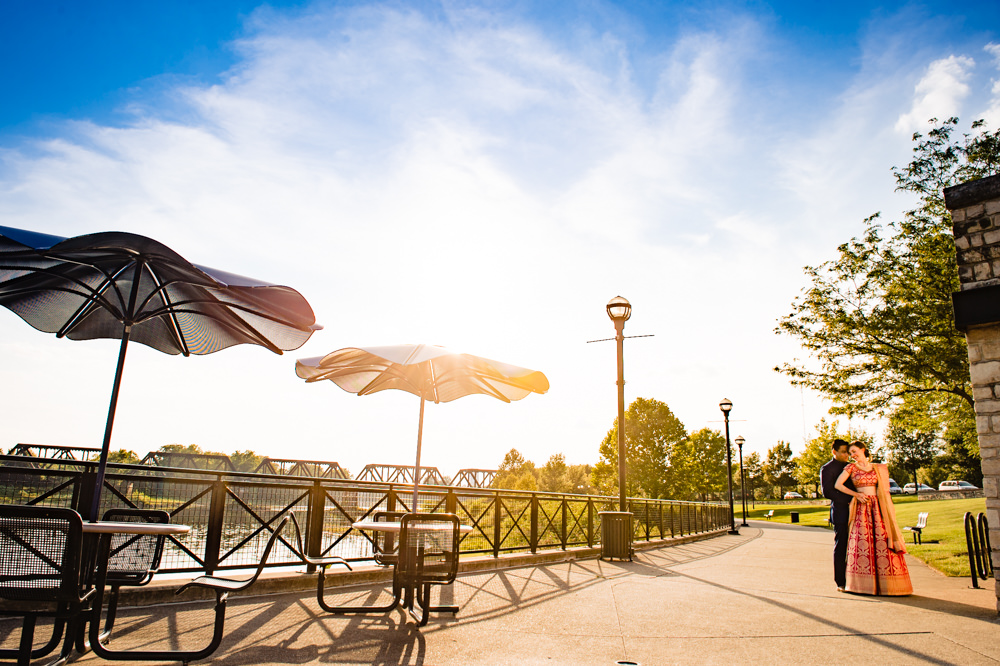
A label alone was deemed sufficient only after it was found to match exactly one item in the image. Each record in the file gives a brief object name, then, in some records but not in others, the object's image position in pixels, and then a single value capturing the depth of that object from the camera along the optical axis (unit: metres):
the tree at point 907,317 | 14.20
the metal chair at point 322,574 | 5.11
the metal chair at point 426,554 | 5.16
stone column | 6.08
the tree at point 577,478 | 57.29
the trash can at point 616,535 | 10.84
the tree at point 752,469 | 73.50
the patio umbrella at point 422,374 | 5.98
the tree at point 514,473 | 41.17
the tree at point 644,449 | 38.50
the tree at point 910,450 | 73.31
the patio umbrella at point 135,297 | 3.75
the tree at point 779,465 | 71.88
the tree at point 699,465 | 39.03
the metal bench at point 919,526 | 15.19
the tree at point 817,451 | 44.61
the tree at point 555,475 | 52.88
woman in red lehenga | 7.14
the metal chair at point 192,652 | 3.44
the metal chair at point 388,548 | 5.58
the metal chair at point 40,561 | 2.79
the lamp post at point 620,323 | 11.48
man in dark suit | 7.65
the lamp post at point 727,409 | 23.55
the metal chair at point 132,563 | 3.88
